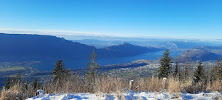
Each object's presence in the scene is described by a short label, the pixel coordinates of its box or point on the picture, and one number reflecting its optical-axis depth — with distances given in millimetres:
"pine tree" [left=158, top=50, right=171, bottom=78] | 19250
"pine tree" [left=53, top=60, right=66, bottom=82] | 18762
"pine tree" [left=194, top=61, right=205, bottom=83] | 17856
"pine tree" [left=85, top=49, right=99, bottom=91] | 20359
